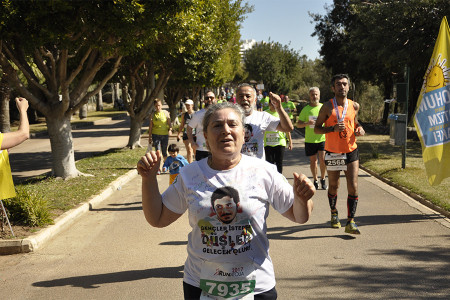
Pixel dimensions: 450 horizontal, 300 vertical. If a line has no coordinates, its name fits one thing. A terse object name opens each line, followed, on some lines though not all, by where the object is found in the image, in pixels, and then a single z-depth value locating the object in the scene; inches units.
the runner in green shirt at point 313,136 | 384.7
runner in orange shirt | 266.5
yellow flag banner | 256.1
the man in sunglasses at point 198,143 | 337.7
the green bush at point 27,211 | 293.0
